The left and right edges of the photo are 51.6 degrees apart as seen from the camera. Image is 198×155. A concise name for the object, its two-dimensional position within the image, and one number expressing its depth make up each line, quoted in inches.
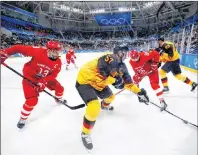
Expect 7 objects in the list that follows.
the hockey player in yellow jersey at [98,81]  66.9
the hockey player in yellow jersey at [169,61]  131.0
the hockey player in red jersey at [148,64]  113.2
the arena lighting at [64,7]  828.2
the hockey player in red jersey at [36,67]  80.3
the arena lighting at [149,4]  776.9
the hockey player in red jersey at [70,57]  261.6
